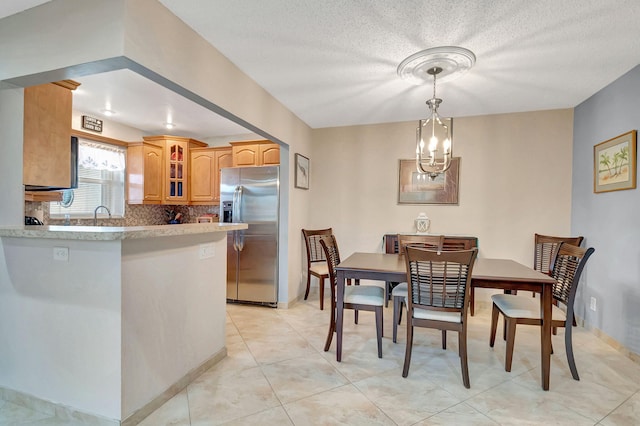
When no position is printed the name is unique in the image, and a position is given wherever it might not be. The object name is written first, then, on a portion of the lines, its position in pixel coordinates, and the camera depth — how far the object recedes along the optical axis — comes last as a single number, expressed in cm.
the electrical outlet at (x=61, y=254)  174
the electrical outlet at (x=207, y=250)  229
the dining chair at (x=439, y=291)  206
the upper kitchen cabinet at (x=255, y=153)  422
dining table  212
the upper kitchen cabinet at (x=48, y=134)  223
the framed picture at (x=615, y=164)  265
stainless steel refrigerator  387
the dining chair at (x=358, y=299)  255
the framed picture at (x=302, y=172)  409
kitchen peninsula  166
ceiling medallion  237
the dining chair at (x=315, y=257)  381
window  388
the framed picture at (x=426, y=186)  408
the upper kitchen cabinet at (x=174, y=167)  472
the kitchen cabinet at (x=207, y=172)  479
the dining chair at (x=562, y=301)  218
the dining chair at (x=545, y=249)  345
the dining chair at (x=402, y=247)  281
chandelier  239
